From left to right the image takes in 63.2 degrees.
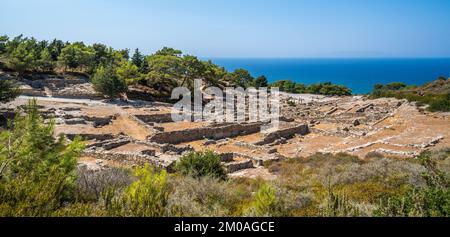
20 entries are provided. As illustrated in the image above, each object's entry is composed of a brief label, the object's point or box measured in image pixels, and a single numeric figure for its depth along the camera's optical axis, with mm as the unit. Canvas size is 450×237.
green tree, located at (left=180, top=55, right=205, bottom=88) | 51969
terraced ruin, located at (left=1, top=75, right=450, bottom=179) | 20781
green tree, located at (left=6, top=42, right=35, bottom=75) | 45125
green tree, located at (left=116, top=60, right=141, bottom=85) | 48812
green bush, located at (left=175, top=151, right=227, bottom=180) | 14445
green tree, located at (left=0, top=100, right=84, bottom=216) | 5945
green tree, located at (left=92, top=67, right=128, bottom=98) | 41188
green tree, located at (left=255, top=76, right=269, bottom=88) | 76594
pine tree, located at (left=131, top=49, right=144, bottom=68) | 57884
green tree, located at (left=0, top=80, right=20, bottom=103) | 29136
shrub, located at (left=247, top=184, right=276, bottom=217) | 7086
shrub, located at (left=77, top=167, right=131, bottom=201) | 8852
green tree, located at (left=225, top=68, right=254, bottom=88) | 70625
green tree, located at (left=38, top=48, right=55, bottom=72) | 51156
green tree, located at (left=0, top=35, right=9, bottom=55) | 50656
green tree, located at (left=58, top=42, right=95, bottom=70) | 55344
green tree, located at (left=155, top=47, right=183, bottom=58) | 56100
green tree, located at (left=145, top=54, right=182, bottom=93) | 50656
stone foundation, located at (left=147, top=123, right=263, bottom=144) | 26438
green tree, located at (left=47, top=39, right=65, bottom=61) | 62375
